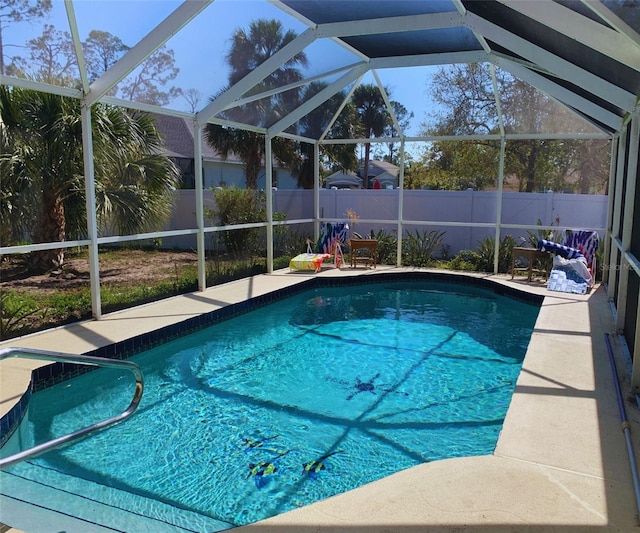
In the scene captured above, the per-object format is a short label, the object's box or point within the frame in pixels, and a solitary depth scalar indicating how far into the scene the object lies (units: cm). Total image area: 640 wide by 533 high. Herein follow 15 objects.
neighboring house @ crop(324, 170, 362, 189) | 1861
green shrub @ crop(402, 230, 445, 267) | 1139
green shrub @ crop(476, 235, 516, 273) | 1067
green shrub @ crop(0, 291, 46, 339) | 573
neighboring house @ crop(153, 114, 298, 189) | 1197
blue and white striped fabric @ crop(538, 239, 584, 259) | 888
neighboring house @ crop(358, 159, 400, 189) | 2233
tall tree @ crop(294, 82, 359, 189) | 1051
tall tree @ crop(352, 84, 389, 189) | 1662
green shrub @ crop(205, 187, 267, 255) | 1200
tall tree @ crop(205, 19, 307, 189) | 710
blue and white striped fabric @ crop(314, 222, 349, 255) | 1123
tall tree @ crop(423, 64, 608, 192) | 1023
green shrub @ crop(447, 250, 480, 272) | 1106
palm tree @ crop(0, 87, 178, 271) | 715
